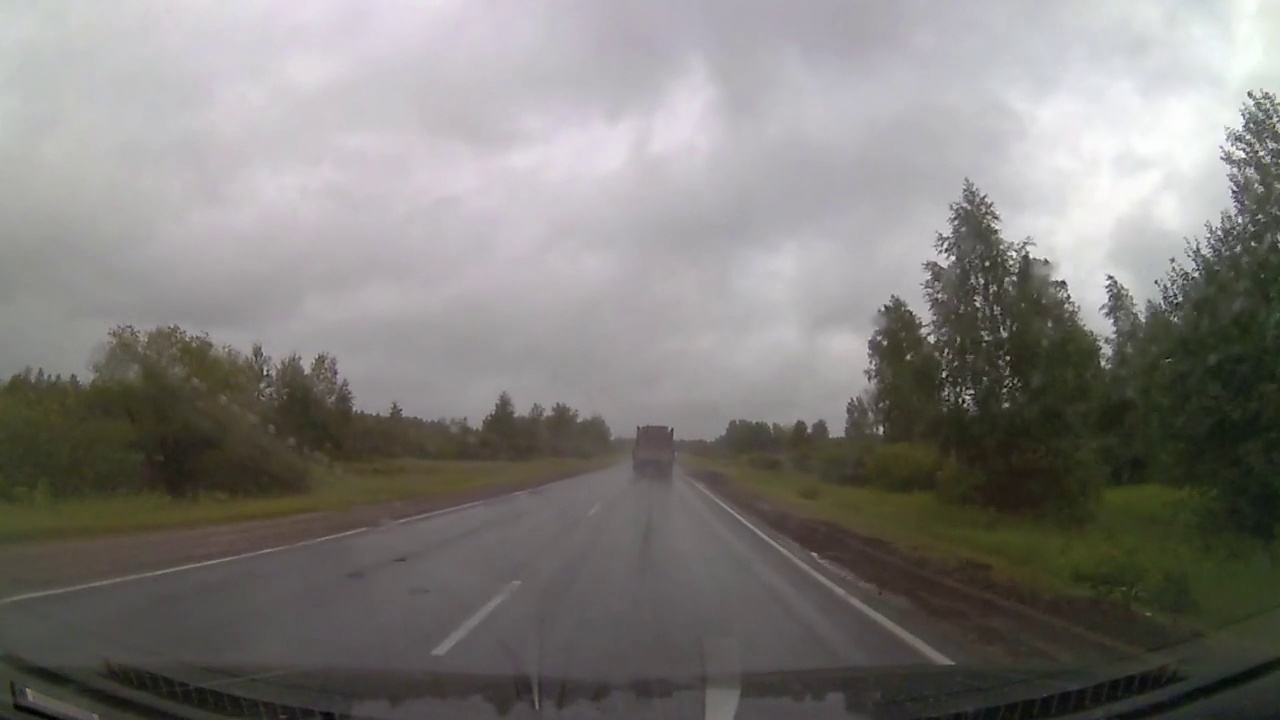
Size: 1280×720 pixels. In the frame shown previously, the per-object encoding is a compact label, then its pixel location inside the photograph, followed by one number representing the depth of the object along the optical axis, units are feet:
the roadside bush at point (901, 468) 144.66
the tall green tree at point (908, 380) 89.04
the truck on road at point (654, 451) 236.43
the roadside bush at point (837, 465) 198.92
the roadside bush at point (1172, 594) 36.83
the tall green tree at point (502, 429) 363.76
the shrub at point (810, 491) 152.56
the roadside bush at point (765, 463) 305.94
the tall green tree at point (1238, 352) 47.98
